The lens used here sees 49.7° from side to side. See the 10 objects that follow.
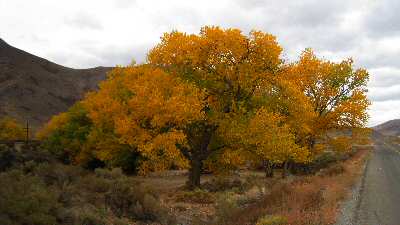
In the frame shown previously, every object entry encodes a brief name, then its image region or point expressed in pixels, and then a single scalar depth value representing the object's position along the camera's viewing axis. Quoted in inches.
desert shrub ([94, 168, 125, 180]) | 950.9
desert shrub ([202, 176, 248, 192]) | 1186.0
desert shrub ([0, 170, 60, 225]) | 517.0
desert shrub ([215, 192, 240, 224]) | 736.5
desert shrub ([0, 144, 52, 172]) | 991.2
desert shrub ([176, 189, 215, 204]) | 1008.2
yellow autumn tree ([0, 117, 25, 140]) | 2166.7
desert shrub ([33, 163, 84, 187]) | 824.7
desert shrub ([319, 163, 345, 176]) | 1377.8
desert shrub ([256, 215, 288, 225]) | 578.2
